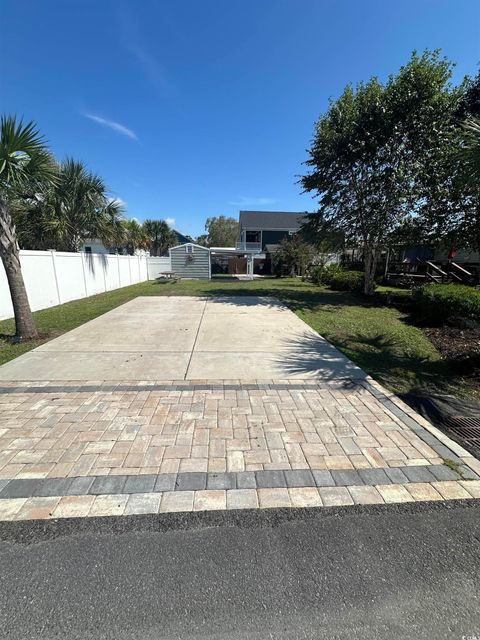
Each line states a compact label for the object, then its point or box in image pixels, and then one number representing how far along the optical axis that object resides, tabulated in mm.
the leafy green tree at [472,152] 3871
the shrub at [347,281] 14562
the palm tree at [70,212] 12227
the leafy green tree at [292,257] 22859
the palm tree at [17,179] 5012
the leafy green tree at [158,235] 35000
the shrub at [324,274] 16912
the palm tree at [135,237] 23891
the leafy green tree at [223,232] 59656
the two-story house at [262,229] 33906
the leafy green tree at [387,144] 9492
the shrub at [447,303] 7031
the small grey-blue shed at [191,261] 23578
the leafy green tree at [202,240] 63341
